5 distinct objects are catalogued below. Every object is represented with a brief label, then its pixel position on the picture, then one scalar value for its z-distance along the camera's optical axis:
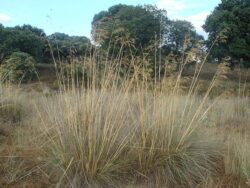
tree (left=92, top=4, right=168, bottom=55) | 13.81
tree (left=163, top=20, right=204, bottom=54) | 10.58
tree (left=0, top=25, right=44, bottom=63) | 18.00
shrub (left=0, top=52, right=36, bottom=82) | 6.55
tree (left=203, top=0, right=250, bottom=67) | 17.17
